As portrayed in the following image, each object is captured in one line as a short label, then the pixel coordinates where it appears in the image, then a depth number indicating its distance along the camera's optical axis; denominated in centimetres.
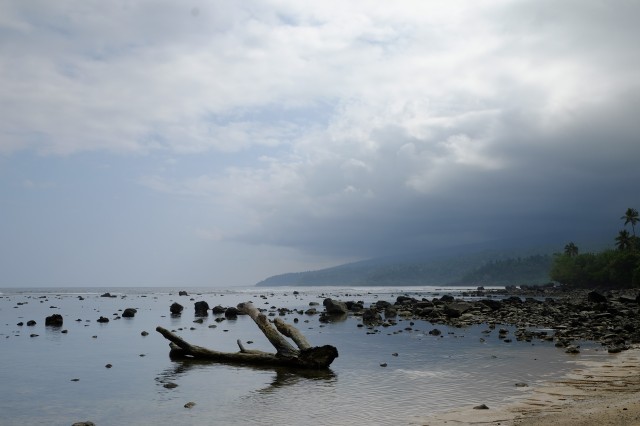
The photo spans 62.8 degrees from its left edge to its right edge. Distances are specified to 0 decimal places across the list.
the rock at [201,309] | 7375
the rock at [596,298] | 6894
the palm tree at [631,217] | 16600
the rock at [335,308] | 6943
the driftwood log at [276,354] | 2639
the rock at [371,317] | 5669
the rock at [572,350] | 2966
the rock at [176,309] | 7538
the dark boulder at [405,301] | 8661
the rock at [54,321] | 5350
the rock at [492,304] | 6681
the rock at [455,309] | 5906
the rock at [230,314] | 6609
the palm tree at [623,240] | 16300
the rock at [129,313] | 6769
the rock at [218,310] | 7319
